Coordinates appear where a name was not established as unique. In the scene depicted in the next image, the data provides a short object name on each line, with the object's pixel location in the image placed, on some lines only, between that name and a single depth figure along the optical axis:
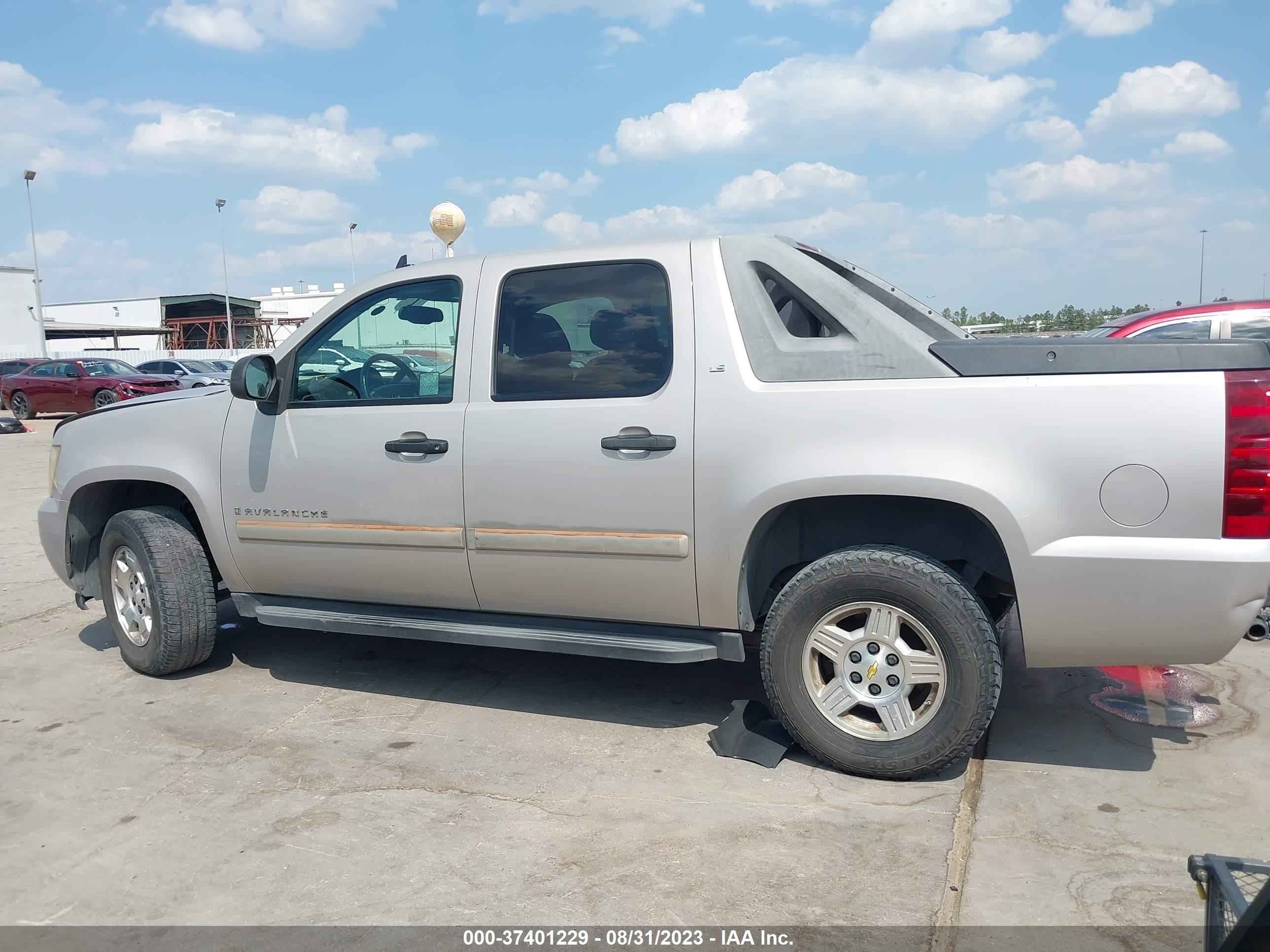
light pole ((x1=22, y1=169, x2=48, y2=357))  39.66
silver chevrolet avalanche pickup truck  3.23
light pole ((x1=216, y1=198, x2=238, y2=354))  46.53
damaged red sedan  24.83
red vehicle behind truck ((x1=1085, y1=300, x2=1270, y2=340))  8.53
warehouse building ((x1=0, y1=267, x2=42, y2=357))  51.50
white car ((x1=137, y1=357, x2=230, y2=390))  30.13
